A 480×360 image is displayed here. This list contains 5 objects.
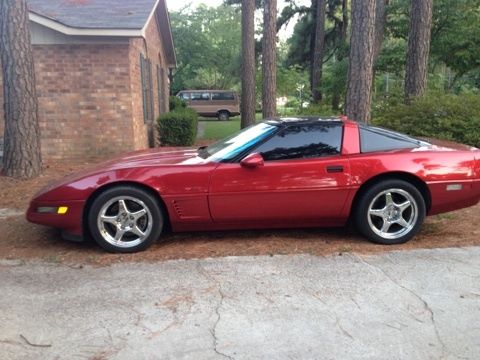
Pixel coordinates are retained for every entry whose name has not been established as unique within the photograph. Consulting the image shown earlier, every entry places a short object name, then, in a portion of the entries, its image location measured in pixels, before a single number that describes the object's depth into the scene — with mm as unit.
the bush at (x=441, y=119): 9156
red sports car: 4594
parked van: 34125
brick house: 10172
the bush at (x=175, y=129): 13109
